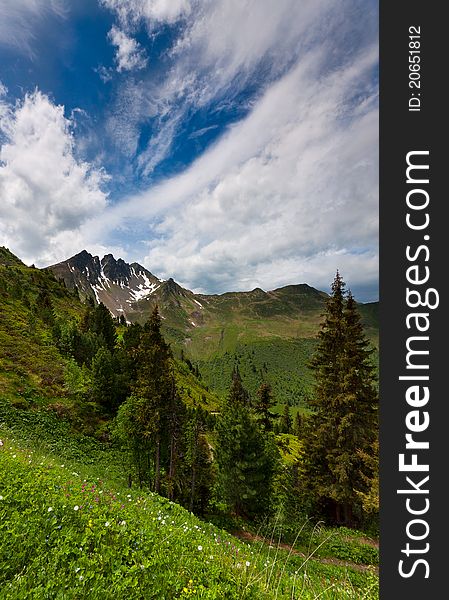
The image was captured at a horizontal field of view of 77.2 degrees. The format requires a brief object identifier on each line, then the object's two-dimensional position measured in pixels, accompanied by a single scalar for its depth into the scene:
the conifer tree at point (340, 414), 15.90
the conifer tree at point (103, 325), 53.12
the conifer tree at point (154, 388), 18.55
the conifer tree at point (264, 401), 45.81
